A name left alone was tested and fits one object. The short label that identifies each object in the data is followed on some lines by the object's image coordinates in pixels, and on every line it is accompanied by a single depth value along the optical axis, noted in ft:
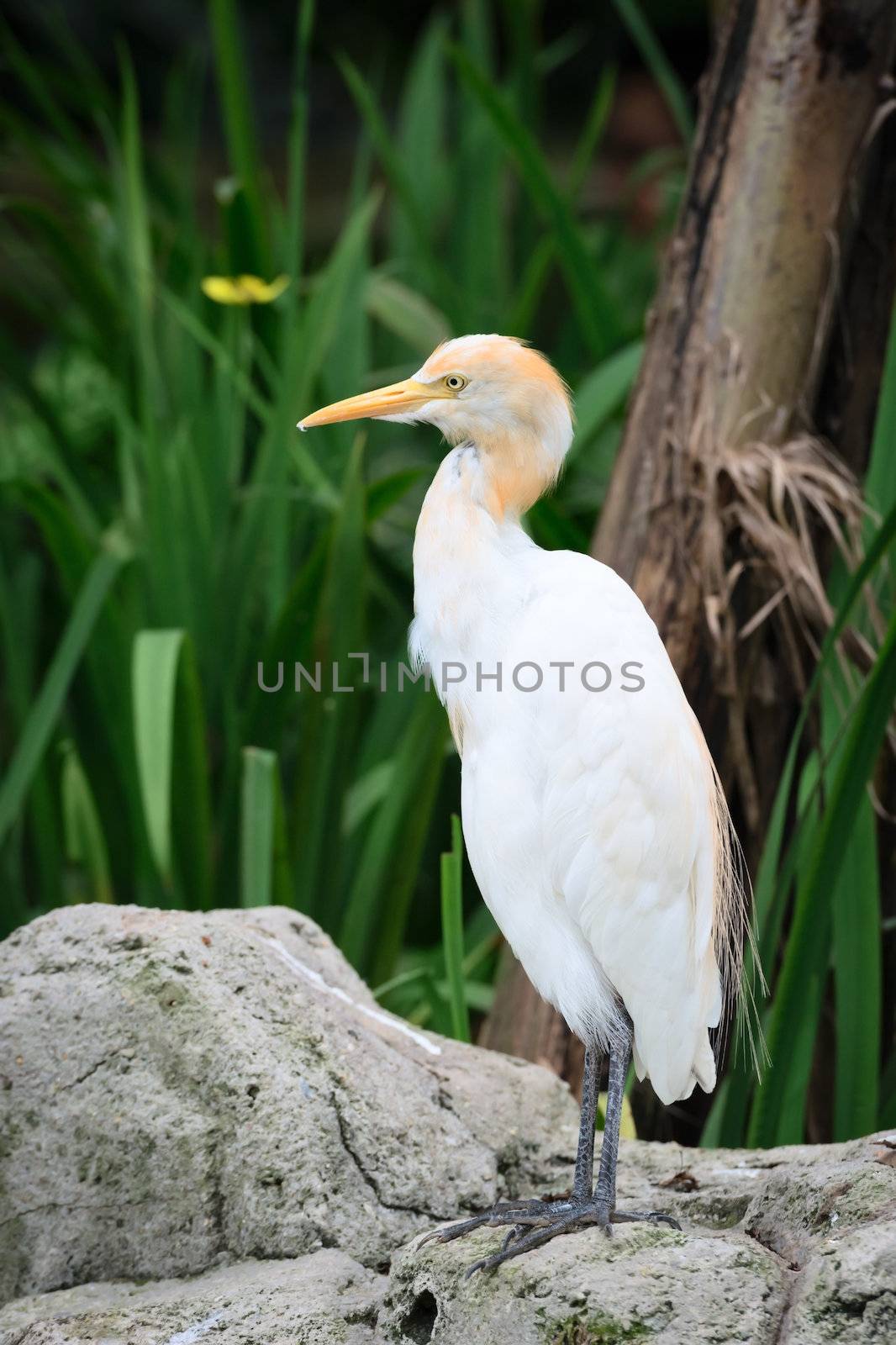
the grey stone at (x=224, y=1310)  28.30
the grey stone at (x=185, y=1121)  28.50
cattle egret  28.49
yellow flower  30.08
